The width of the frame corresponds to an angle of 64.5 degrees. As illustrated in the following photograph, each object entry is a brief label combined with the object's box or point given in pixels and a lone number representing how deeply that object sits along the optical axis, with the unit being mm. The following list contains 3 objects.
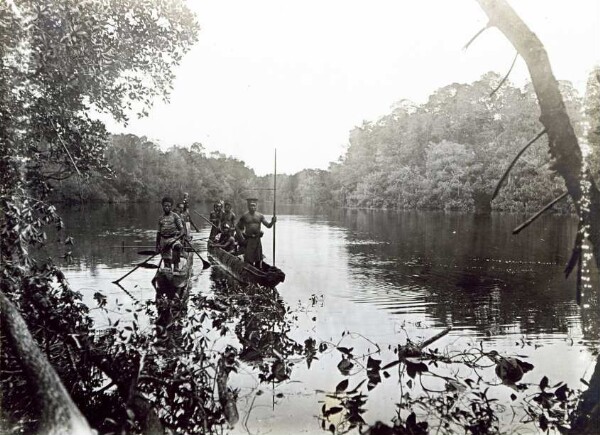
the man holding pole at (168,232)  10922
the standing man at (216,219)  16942
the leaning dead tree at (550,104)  2896
